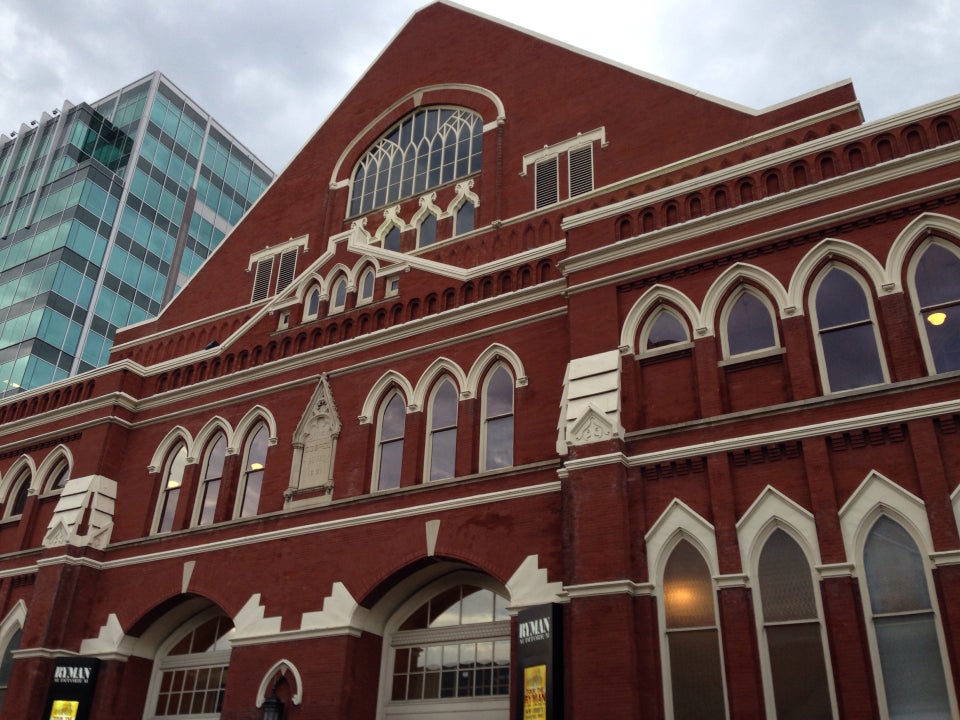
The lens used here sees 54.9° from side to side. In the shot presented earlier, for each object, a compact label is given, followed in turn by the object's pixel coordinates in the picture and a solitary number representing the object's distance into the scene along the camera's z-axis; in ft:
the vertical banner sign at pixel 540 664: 44.01
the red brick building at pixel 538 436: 41.93
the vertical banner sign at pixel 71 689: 60.39
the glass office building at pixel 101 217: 160.76
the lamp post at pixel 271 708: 53.05
